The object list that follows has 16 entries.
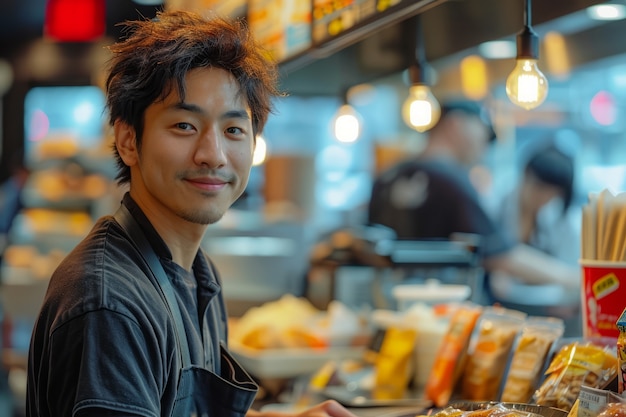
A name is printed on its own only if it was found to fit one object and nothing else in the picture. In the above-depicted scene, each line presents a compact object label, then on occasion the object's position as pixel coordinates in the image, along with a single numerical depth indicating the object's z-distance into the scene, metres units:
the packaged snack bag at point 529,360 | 2.09
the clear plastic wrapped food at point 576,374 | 1.74
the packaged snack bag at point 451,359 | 2.46
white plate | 3.44
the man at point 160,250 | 1.60
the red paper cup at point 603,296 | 1.92
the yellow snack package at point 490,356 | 2.32
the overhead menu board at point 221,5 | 4.21
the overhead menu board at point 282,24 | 3.39
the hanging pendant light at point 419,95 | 2.94
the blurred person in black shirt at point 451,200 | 5.20
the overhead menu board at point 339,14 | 2.70
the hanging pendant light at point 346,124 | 3.94
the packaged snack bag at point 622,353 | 1.54
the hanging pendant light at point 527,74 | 2.14
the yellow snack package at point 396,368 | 2.95
